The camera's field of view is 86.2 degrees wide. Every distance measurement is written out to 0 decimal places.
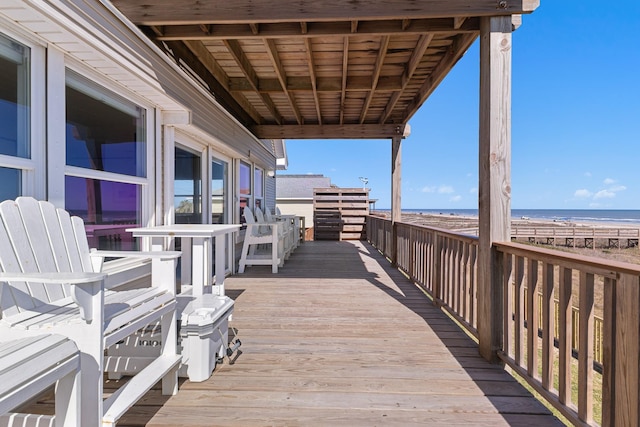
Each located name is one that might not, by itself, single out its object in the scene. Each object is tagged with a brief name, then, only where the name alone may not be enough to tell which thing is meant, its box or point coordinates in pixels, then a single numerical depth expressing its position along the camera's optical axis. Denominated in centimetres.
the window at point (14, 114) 169
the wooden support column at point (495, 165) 234
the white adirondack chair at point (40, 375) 97
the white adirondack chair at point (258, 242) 534
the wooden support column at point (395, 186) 594
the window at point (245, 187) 619
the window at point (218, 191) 474
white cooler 199
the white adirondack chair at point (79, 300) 129
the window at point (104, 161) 218
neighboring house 1644
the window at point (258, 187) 728
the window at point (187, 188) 369
